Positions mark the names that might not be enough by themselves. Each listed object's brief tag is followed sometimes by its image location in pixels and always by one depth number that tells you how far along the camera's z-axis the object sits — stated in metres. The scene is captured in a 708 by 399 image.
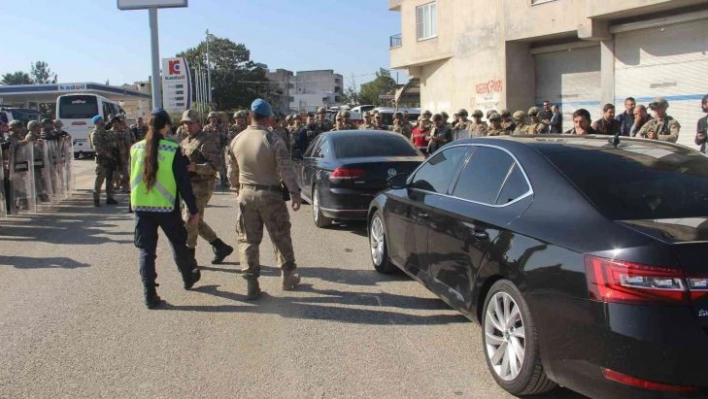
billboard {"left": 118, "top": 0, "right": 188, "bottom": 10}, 15.39
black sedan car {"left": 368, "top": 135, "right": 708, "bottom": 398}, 2.93
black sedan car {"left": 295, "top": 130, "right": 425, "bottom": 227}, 8.80
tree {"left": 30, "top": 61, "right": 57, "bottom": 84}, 149.12
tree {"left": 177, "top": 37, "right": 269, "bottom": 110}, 98.07
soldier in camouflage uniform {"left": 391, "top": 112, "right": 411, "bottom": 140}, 14.48
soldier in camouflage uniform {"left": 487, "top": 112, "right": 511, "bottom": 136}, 10.59
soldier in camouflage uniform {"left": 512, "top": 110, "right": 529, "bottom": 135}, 10.32
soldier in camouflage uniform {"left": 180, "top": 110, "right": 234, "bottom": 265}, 6.80
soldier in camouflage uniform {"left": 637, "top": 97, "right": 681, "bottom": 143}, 8.59
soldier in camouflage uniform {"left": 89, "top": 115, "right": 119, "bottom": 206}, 13.00
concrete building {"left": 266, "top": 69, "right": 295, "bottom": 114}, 111.50
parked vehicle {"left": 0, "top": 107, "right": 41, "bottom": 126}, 33.16
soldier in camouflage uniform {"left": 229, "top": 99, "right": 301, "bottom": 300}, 5.89
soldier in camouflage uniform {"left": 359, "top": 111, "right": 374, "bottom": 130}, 14.91
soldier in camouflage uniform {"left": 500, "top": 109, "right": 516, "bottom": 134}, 10.85
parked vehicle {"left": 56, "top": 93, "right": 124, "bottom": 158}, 28.13
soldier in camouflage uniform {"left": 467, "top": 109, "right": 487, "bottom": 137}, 11.47
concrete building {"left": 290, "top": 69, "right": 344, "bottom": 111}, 136.25
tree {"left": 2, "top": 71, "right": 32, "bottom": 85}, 132.38
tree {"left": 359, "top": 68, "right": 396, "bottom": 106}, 85.19
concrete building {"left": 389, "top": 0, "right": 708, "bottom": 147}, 15.86
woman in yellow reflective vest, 5.71
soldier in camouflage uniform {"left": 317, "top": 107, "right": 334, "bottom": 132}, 15.49
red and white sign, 18.27
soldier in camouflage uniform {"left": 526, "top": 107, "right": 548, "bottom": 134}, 10.23
